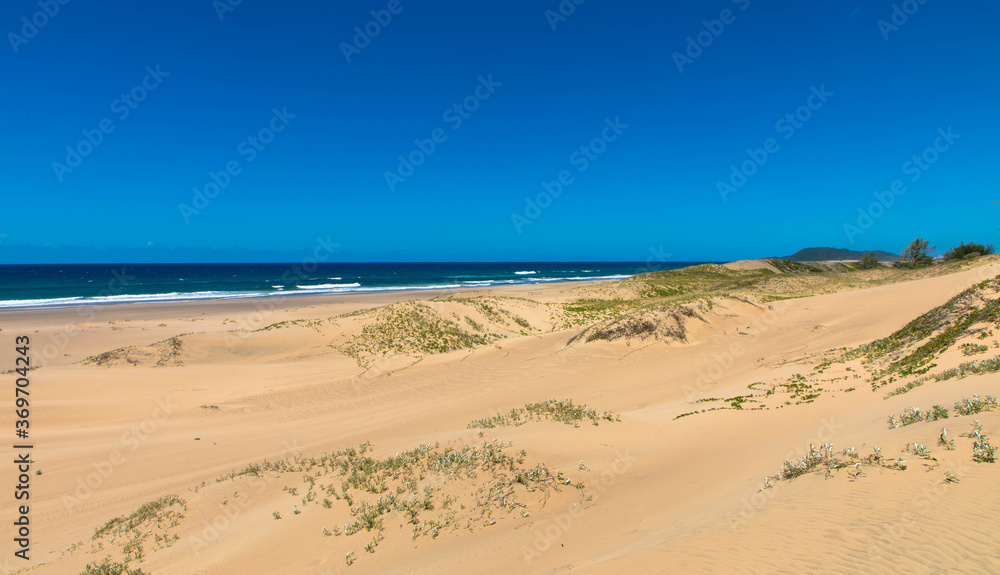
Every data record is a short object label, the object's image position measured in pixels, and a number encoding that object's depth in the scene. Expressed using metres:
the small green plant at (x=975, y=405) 6.00
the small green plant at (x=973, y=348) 9.51
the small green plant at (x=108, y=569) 5.79
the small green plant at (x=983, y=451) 4.66
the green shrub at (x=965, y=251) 43.00
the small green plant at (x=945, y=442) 5.06
